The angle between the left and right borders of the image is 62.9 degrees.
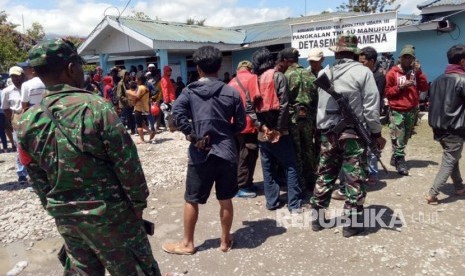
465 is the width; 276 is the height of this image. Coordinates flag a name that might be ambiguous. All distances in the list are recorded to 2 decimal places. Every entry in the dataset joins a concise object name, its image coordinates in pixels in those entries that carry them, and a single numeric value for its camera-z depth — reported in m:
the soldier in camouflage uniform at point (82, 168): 1.85
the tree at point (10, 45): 23.69
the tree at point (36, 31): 33.03
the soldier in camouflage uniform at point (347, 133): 3.52
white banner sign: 6.86
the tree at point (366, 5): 25.73
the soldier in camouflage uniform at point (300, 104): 4.52
